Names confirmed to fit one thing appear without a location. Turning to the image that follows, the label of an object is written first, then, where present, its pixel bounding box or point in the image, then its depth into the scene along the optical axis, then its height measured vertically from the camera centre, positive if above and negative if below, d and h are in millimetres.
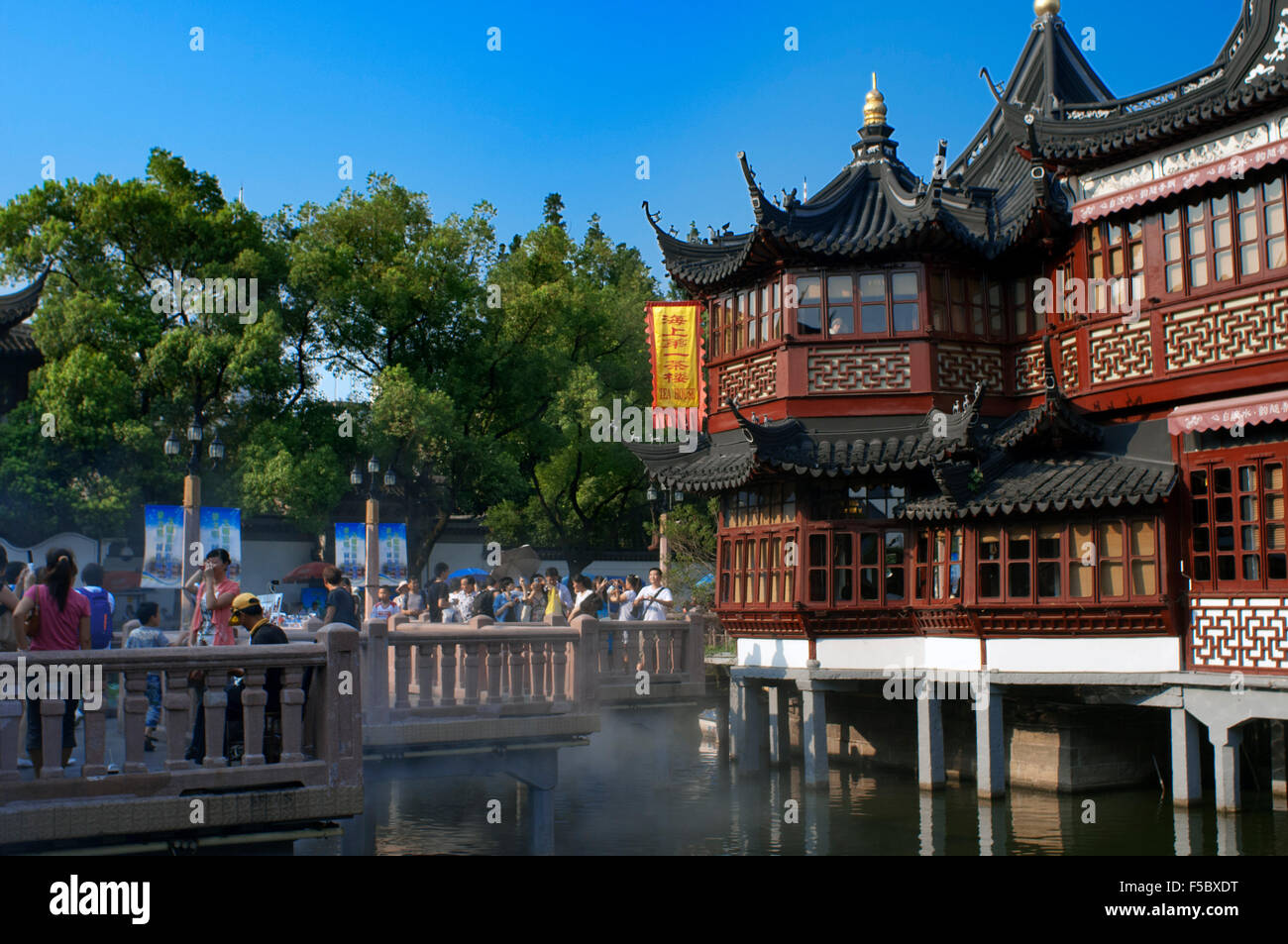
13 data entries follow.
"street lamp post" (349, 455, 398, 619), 25578 +314
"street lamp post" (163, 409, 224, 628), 22156 +1148
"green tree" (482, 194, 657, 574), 40062 +5860
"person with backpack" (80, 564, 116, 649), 12398 -425
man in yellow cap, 9461 -998
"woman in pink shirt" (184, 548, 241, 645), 11117 -223
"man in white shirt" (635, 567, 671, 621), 19875 -561
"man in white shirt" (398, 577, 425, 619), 22230 -616
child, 12445 -680
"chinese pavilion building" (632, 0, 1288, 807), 16359 +2268
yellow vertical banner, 25312 +4194
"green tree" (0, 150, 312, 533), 33875 +6231
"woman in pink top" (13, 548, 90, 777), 9789 -352
